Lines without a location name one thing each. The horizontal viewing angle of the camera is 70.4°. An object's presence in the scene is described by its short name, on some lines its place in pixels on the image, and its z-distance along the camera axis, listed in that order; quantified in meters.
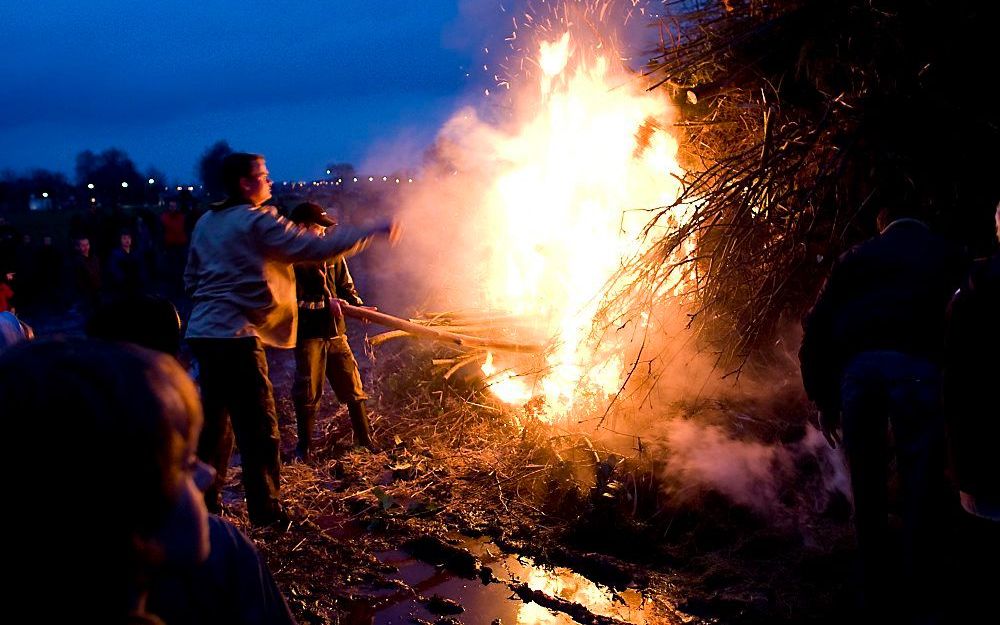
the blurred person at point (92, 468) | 0.88
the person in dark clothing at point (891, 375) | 3.24
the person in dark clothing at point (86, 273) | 11.48
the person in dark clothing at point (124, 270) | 10.90
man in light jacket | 4.38
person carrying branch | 6.01
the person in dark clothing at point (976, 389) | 2.55
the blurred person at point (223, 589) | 1.19
